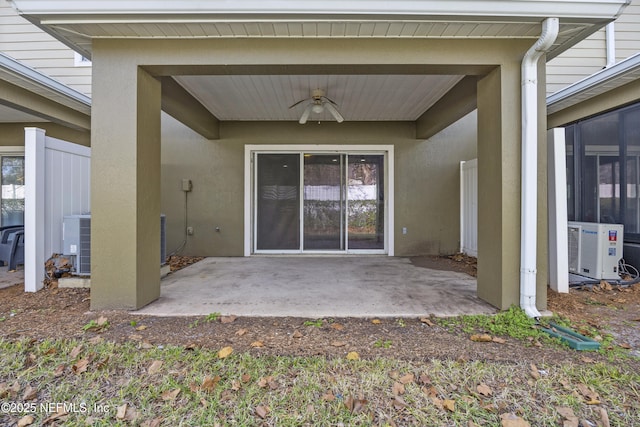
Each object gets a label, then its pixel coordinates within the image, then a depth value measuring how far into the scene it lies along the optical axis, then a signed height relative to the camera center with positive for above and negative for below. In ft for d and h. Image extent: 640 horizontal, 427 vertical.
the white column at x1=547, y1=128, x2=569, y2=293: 11.27 +0.14
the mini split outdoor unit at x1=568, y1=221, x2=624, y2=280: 12.80 -1.46
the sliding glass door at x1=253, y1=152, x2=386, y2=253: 20.83 +0.73
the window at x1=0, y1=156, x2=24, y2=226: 18.43 +1.61
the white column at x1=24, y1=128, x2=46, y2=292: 11.73 +0.22
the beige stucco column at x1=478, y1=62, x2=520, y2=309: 9.59 +0.99
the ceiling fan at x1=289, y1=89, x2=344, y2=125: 14.92 +5.54
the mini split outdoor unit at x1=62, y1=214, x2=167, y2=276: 12.12 -1.00
